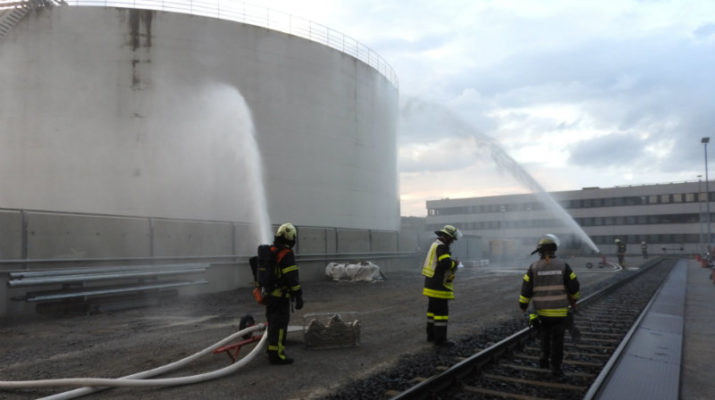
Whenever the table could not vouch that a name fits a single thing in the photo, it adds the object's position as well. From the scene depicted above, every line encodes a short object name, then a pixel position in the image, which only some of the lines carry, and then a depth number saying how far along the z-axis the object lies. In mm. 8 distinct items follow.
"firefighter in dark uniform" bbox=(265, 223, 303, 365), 6332
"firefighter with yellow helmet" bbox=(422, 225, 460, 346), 7262
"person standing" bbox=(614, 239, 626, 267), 28203
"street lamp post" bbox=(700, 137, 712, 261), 41375
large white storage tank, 18234
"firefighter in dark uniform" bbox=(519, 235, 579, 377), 5680
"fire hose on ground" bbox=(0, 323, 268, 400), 5000
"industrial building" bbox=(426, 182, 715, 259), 62906
